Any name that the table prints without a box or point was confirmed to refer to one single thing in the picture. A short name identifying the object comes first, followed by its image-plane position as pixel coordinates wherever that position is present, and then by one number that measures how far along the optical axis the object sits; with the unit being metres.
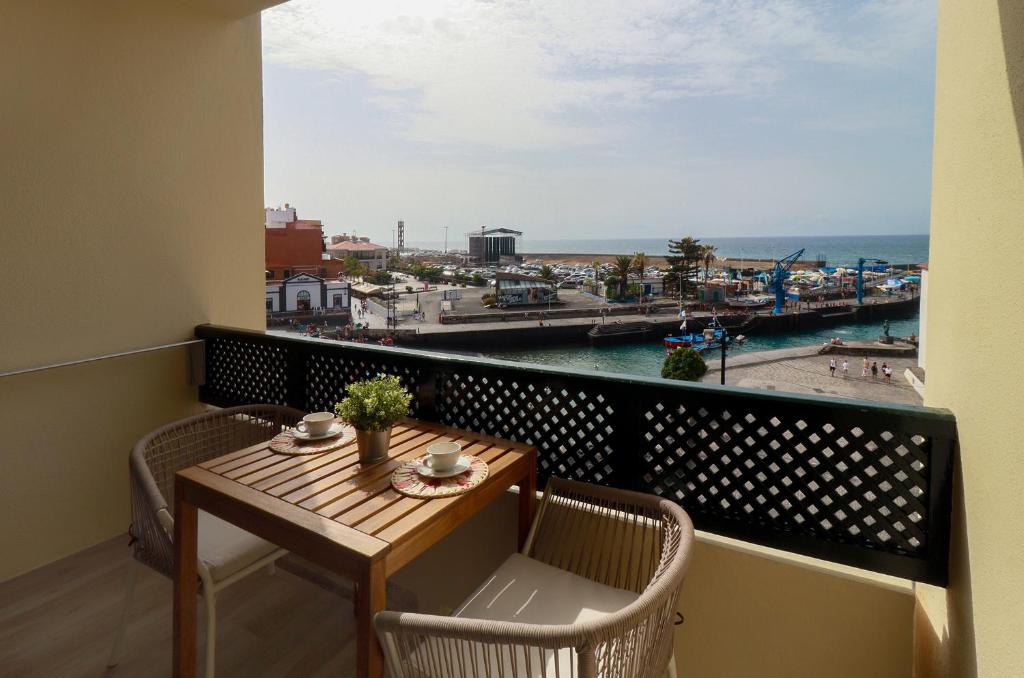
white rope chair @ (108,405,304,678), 1.56
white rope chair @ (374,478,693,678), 1.04
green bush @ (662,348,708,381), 15.63
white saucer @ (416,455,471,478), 1.53
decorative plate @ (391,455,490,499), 1.45
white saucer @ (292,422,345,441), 1.83
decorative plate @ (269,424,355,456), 1.75
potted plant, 1.62
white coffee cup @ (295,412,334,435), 1.85
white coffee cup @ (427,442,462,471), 1.54
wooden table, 1.20
